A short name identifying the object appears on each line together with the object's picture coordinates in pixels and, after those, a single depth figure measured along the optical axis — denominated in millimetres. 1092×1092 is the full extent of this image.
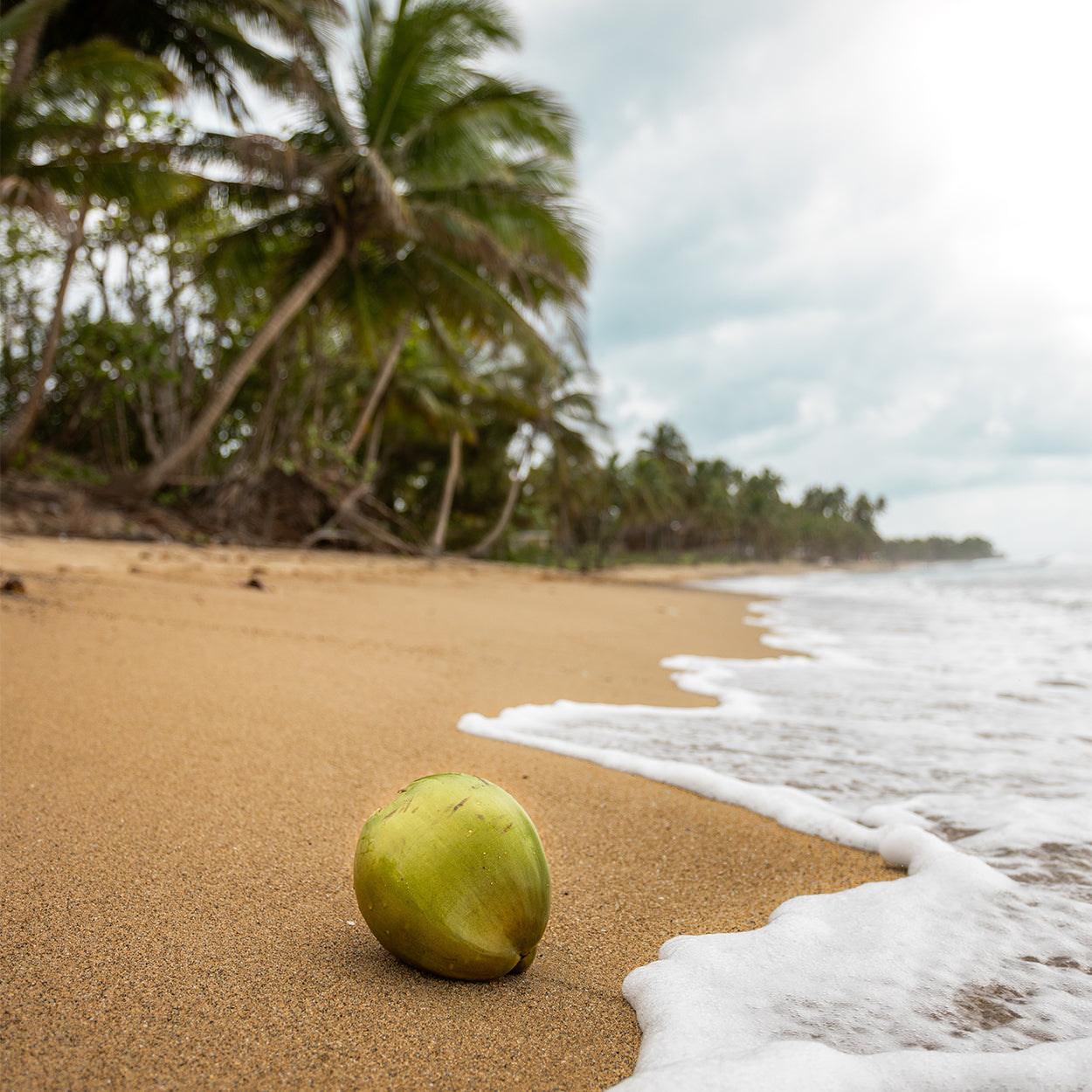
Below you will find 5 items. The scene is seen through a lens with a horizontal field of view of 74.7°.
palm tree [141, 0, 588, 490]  9008
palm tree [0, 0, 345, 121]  8703
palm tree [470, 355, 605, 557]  18531
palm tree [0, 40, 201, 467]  7383
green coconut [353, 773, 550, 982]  933
